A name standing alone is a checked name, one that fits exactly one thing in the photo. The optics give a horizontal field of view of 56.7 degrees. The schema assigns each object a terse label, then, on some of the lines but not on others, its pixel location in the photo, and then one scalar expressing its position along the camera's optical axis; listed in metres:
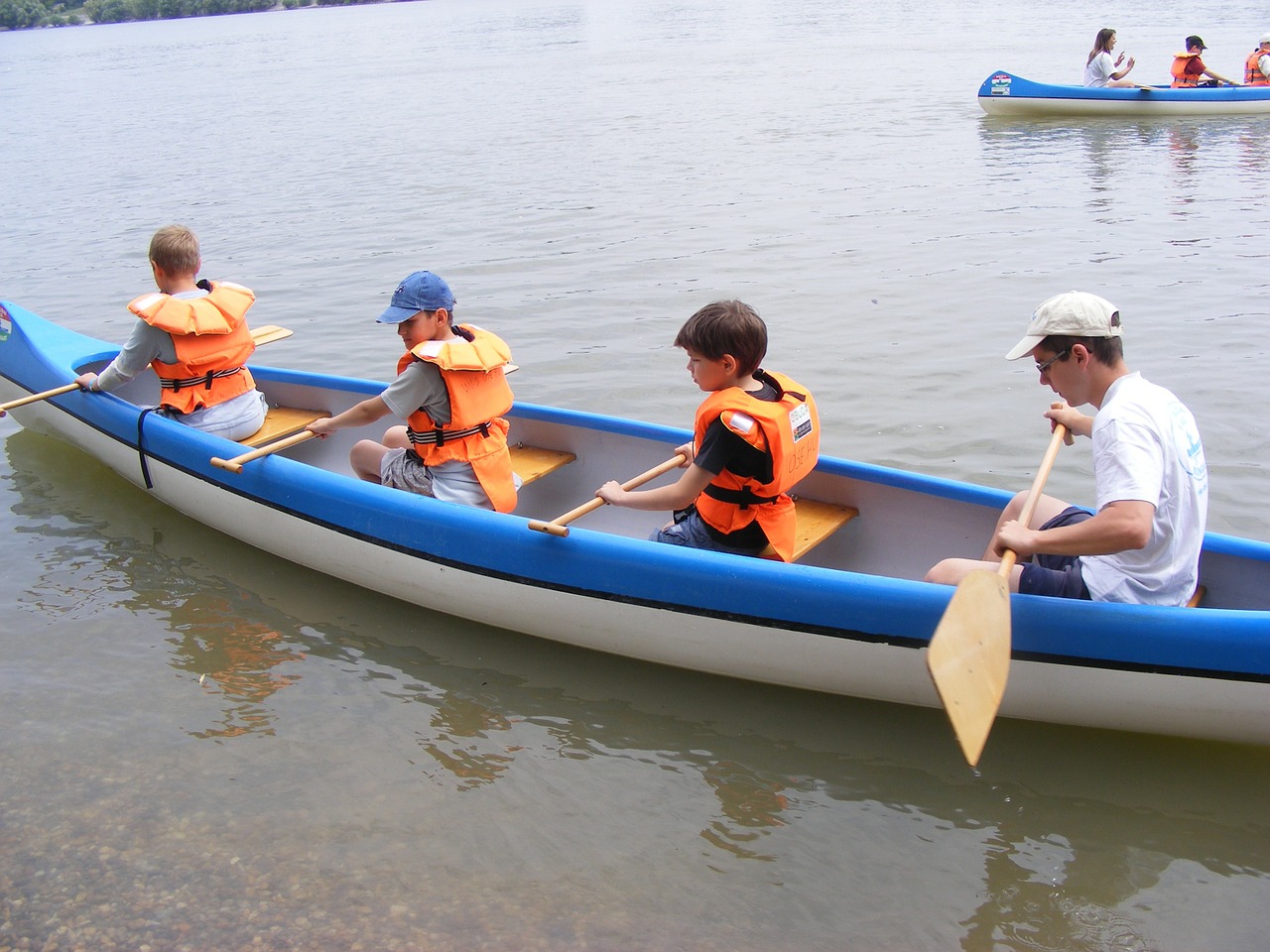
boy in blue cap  4.22
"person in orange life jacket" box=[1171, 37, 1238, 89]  14.19
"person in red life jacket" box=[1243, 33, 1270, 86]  13.91
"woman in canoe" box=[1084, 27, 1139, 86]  14.60
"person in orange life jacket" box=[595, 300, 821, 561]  3.58
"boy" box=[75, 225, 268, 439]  5.10
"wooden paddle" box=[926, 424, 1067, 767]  2.95
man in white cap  2.92
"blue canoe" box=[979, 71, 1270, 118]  13.88
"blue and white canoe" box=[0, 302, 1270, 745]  3.27
